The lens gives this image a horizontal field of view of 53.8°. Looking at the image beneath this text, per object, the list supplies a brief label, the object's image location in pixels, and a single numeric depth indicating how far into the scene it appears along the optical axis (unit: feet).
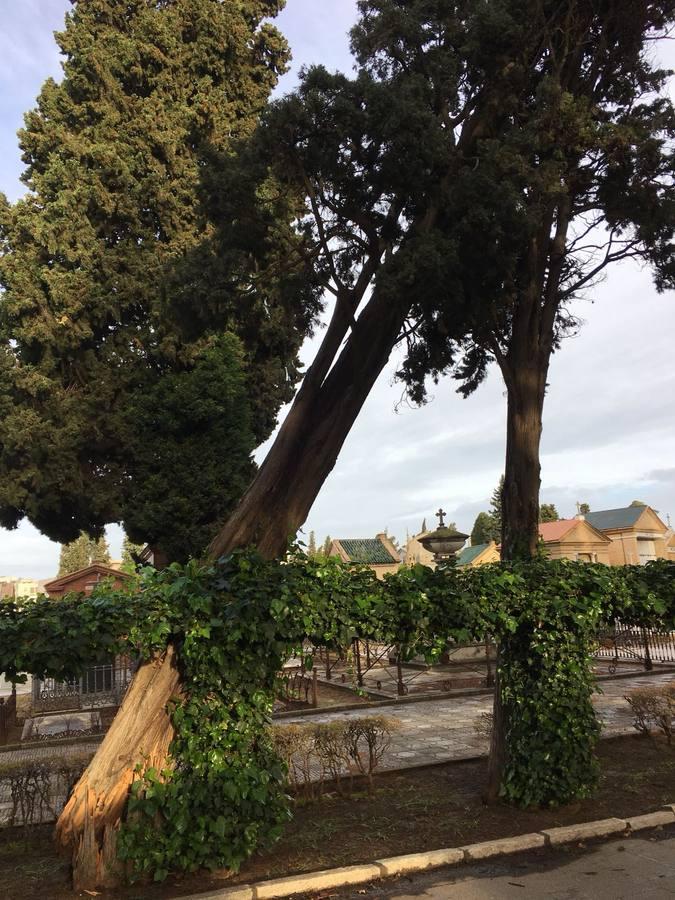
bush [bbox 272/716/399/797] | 24.31
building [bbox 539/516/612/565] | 122.62
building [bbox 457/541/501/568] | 128.47
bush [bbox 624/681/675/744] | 31.09
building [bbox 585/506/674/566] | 147.13
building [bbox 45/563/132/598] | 58.44
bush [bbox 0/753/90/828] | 21.94
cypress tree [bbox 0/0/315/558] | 51.44
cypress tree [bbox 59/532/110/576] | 267.80
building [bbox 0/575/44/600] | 251.48
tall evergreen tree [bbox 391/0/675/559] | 25.25
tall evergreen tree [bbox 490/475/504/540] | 201.77
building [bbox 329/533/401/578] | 108.37
